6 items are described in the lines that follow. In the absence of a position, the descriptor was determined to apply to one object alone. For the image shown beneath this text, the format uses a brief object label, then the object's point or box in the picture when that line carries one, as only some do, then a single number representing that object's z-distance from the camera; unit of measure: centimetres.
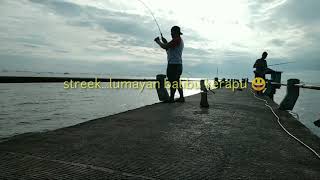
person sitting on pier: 1399
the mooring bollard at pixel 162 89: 1024
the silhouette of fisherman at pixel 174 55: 891
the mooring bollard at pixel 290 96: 798
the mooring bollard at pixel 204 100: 836
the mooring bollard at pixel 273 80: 1489
